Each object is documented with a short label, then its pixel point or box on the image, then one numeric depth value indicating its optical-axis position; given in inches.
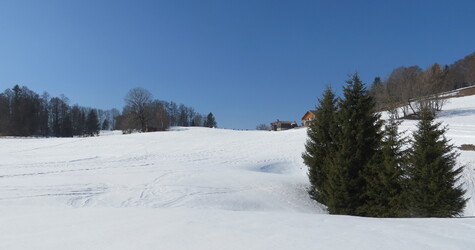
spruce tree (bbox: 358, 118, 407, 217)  376.1
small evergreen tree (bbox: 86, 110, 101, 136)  3374.0
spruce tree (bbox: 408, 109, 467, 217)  335.9
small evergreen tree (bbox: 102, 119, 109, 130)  4588.6
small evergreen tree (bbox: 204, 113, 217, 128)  4311.0
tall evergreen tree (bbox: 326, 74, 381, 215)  420.5
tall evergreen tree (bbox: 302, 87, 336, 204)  481.4
